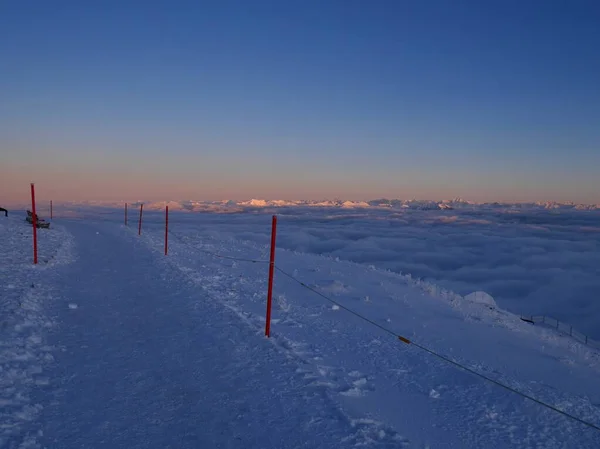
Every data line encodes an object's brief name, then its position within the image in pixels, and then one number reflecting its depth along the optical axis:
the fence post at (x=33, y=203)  14.91
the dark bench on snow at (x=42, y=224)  31.64
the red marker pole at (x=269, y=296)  7.67
